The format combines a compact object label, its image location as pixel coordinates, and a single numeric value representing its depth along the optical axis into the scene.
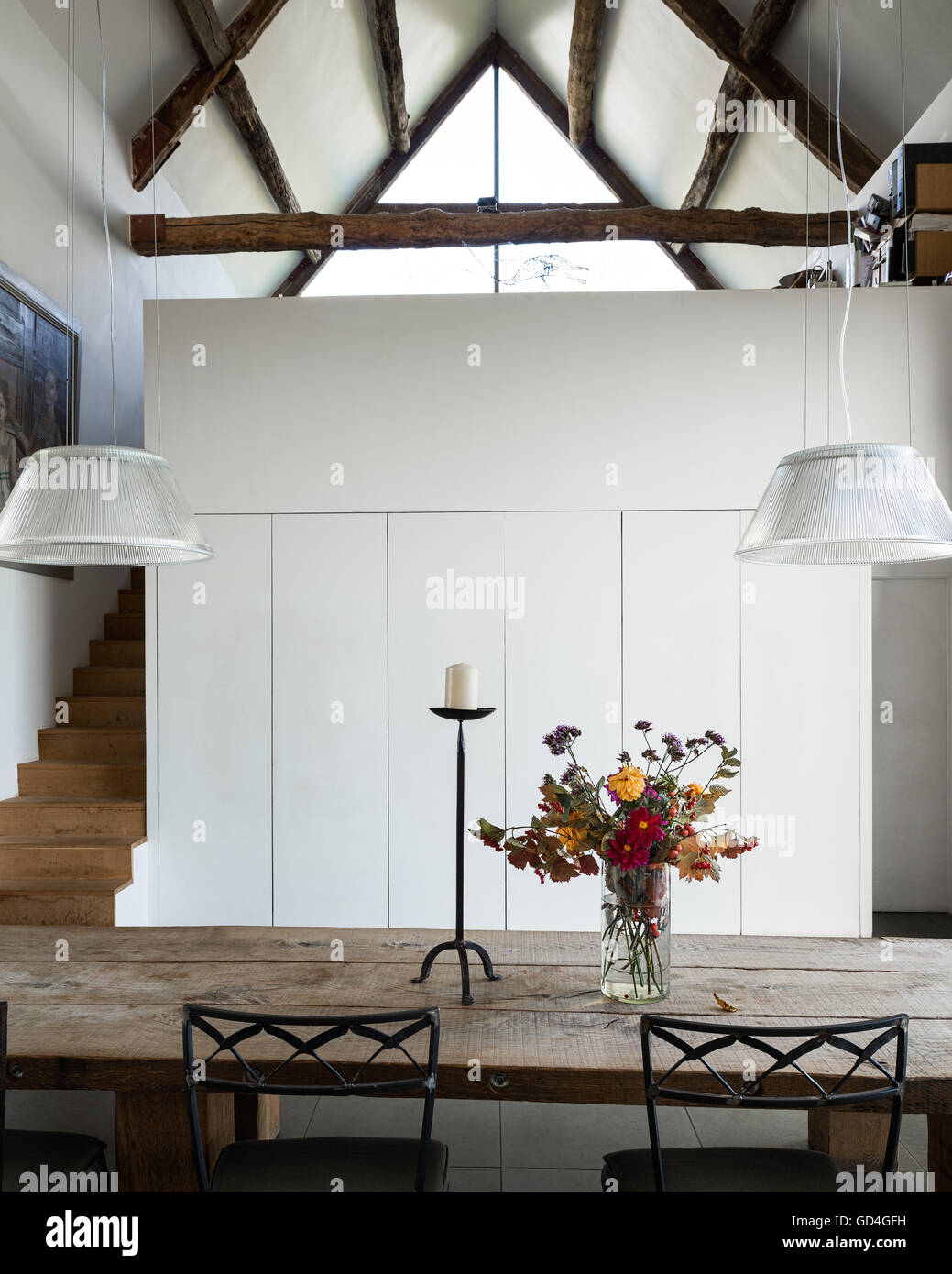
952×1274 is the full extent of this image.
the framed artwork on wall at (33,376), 3.91
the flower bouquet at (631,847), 1.69
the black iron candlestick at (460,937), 1.75
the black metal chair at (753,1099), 1.32
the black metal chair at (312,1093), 1.35
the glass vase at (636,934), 1.70
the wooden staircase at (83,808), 3.54
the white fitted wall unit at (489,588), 3.86
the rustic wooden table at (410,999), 1.48
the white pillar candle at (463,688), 1.76
